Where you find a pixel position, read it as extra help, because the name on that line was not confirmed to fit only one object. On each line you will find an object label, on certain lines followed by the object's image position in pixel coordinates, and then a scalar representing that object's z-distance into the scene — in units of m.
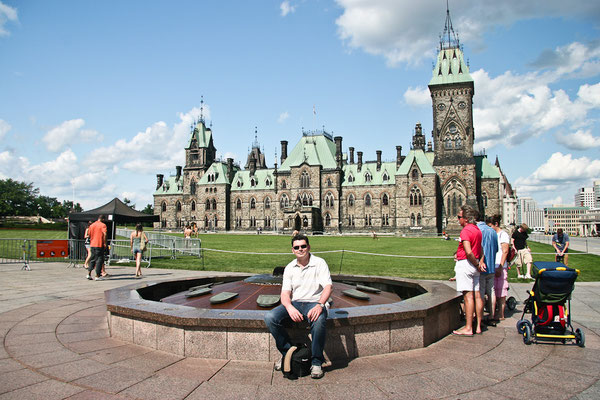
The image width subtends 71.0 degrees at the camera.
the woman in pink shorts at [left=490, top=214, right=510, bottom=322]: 7.95
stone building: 63.94
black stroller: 6.26
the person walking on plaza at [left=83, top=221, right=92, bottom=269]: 15.32
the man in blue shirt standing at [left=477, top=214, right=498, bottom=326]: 7.51
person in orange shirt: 13.54
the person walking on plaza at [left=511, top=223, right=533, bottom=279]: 14.20
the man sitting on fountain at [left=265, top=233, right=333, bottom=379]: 5.00
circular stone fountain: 5.44
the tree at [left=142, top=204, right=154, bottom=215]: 128.60
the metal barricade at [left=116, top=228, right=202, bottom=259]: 23.06
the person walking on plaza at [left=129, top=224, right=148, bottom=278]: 14.65
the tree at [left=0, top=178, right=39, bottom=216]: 95.76
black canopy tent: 21.75
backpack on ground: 4.89
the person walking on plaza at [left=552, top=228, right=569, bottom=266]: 14.08
